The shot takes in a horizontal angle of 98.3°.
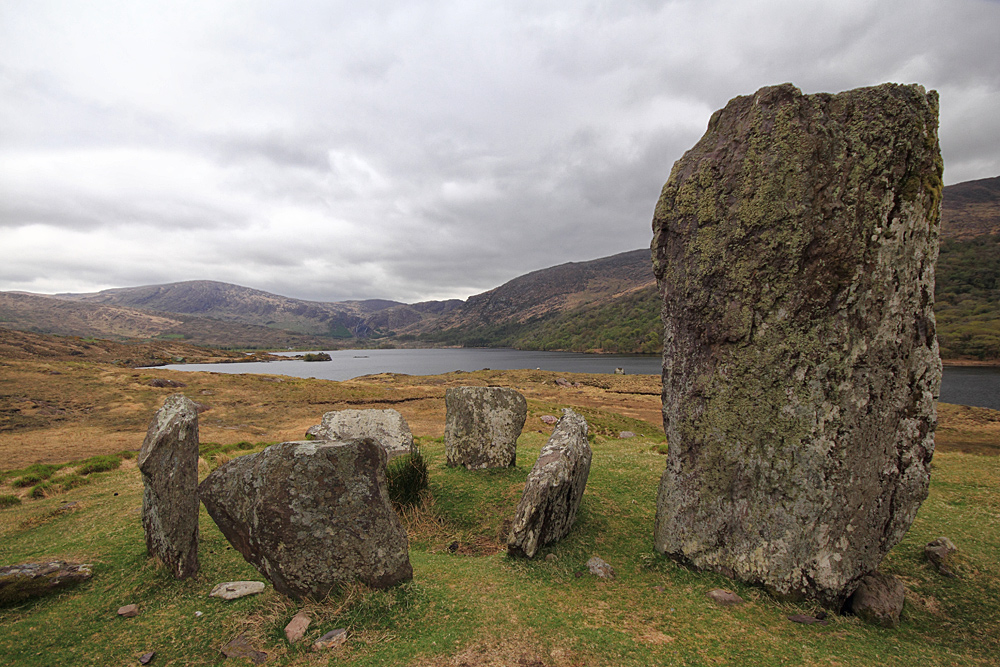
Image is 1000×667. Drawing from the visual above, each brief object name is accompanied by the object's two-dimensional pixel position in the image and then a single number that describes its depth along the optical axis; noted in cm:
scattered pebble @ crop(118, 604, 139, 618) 511
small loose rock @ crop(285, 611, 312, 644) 452
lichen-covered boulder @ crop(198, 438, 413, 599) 502
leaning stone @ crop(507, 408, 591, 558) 638
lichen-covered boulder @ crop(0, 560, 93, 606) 519
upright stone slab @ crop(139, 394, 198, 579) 589
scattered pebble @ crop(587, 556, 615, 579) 605
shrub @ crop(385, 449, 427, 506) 895
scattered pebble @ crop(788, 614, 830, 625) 482
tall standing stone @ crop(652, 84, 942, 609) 503
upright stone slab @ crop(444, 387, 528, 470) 1066
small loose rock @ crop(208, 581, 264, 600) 548
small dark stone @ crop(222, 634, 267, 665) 432
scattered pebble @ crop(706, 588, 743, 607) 519
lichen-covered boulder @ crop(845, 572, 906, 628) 493
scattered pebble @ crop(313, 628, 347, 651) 439
